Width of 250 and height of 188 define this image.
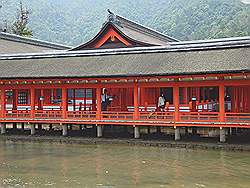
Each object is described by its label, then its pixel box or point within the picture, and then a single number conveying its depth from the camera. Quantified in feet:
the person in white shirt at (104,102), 97.09
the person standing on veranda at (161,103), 90.52
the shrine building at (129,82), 76.89
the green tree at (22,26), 227.98
